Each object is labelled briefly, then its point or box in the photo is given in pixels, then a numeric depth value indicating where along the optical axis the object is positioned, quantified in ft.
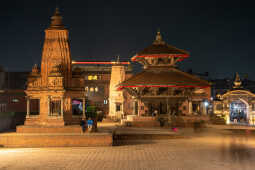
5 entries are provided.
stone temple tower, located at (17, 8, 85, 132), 79.36
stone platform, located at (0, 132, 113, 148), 68.18
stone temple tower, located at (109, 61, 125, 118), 150.20
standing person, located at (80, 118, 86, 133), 76.49
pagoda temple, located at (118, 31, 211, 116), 114.11
